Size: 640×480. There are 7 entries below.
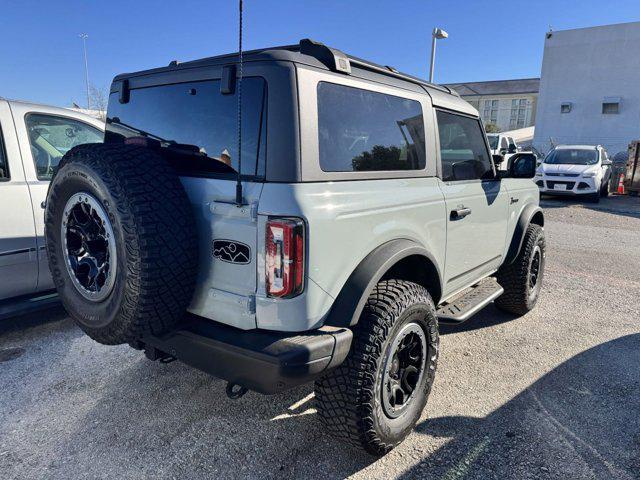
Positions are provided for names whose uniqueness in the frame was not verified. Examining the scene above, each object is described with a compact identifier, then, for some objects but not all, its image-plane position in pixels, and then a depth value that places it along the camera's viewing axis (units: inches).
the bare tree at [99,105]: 1194.3
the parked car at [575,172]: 530.0
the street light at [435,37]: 615.8
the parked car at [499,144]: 716.0
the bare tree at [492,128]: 1920.5
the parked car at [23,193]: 135.6
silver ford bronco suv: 78.1
